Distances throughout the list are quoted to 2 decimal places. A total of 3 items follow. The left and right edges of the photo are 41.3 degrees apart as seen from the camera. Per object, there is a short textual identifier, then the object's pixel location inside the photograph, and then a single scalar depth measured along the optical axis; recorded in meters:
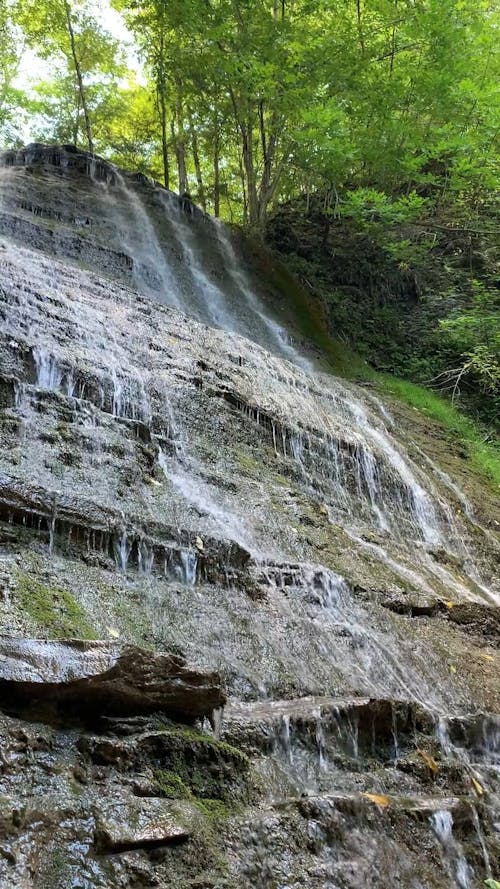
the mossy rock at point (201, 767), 2.63
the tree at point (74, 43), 17.97
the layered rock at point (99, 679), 2.52
